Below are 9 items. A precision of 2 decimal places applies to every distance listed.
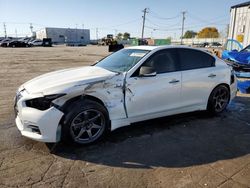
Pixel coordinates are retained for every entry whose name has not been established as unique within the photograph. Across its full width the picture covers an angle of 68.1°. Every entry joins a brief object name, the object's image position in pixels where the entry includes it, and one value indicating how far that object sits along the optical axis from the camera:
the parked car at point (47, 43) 45.77
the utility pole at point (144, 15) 54.50
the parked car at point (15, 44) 37.82
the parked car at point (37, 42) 45.61
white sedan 2.72
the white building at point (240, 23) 9.39
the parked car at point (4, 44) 38.11
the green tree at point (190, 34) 96.92
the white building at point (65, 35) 71.89
